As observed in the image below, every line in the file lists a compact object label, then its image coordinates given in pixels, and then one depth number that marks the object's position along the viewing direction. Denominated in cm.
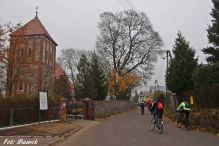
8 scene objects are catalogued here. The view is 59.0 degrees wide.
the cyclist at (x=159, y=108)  1009
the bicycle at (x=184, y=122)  1051
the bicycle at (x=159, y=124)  953
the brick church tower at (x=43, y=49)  2795
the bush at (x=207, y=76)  1382
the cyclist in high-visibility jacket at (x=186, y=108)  1061
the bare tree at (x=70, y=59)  4953
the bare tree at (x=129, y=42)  3331
